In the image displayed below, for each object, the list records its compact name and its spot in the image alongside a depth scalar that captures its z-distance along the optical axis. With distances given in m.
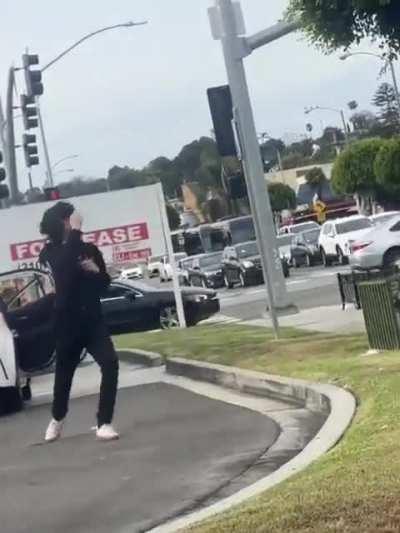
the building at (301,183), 98.62
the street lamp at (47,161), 47.97
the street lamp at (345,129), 90.38
